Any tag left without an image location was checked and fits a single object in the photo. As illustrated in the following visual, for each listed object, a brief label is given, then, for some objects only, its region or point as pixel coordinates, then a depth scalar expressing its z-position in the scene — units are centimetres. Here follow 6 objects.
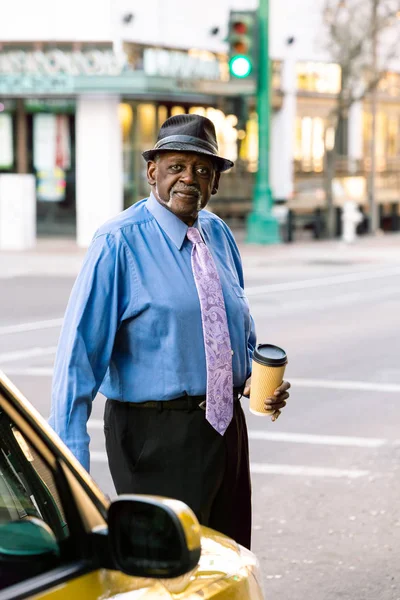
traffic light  2403
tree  3325
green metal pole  2888
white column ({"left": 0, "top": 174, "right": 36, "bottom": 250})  2733
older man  416
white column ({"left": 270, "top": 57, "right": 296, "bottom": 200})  3916
